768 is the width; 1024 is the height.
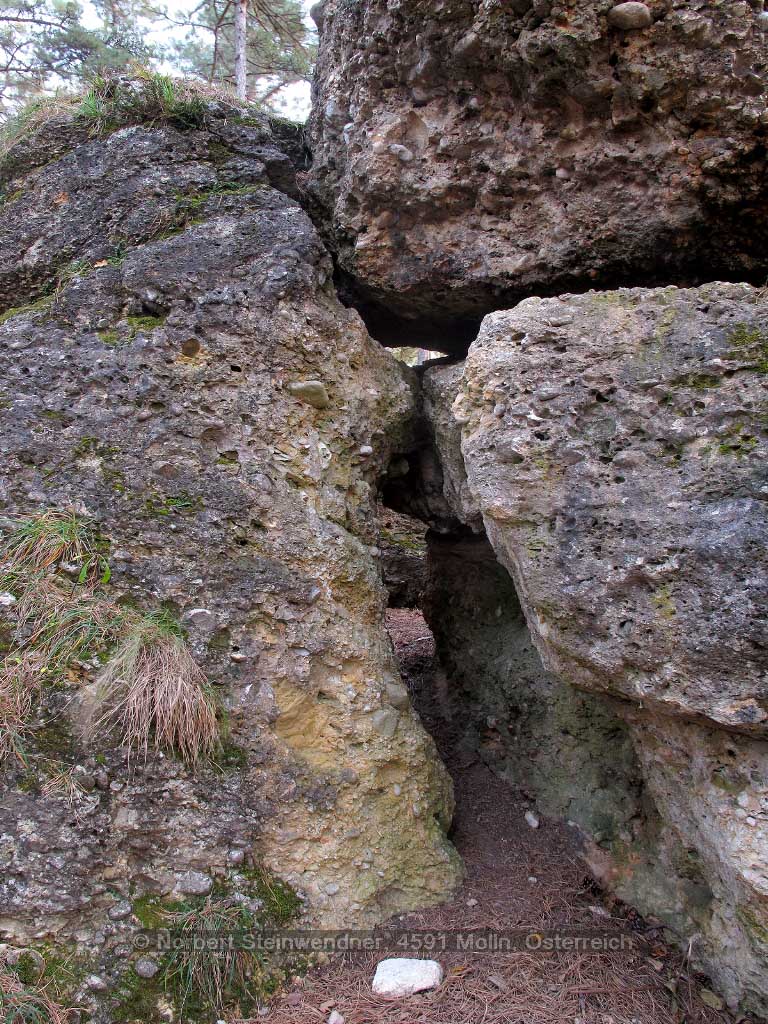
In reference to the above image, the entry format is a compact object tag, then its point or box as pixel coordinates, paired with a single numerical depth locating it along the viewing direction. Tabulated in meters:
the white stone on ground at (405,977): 2.50
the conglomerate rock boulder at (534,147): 2.71
